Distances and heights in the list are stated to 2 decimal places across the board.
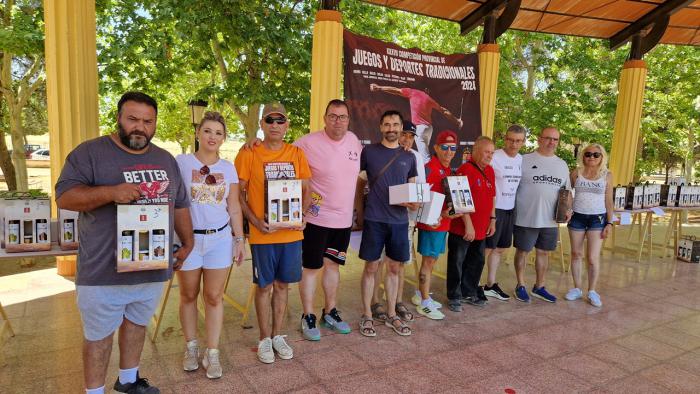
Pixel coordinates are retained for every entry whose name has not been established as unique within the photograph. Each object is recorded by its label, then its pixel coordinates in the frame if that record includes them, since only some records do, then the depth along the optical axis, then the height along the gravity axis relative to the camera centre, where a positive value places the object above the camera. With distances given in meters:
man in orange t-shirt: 3.11 -0.51
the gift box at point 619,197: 6.37 -0.44
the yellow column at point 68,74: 4.49 +0.72
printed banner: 5.61 +0.96
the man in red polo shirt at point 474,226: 4.38 -0.65
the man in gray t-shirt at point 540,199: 4.75 -0.38
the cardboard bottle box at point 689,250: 7.28 -1.32
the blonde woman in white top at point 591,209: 4.86 -0.47
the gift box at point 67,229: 3.20 -0.63
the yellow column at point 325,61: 5.22 +1.12
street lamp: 8.59 +0.78
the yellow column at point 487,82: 6.92 +1.26
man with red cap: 4.18 -0.65
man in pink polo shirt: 3.46 -0.30
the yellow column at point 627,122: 8.24 +0.86
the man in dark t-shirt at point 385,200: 3.74 -0.37
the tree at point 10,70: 6.34 +1.34
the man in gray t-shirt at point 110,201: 2.13 -0.27
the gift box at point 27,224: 3.06 -0.58
